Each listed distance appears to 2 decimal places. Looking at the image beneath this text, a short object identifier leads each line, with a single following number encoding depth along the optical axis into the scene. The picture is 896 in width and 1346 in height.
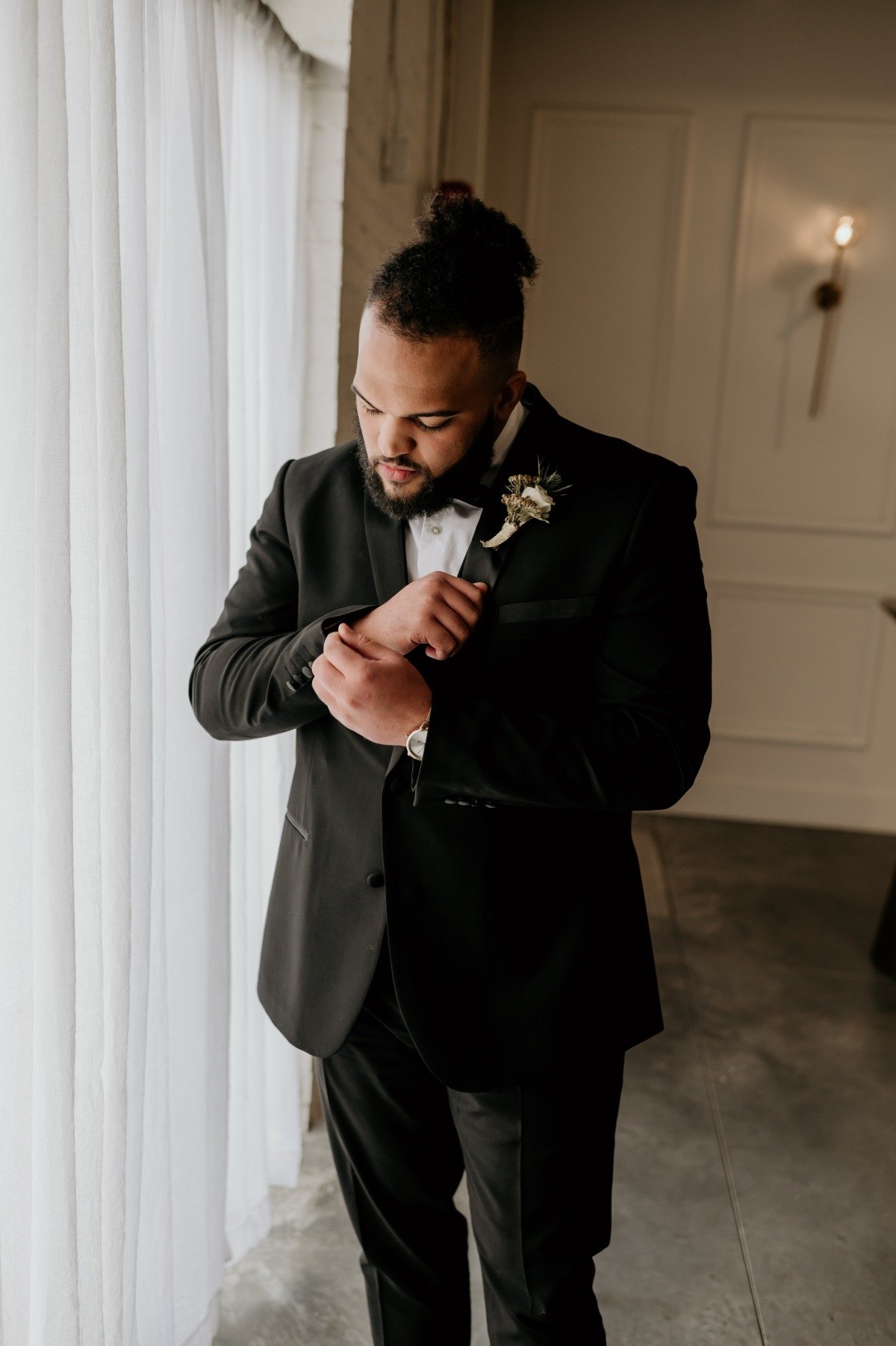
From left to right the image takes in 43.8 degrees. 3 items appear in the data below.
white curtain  1.19
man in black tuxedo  1.17
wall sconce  4.05
